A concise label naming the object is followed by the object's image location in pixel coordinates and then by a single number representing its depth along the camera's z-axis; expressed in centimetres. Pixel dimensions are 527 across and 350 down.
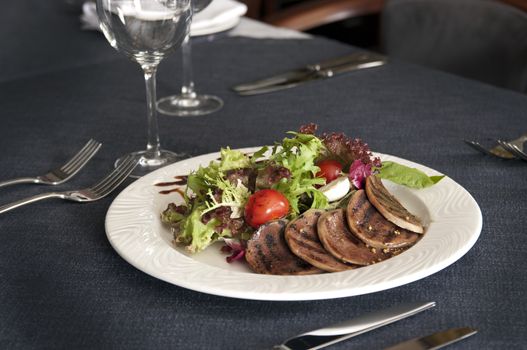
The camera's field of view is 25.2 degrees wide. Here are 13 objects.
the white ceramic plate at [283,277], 79
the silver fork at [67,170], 99
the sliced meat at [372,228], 84
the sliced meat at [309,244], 82
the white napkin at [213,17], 136
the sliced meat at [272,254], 83
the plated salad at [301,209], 83
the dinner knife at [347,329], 77
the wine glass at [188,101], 116
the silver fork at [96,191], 93
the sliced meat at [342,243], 83
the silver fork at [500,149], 102
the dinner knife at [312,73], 120
